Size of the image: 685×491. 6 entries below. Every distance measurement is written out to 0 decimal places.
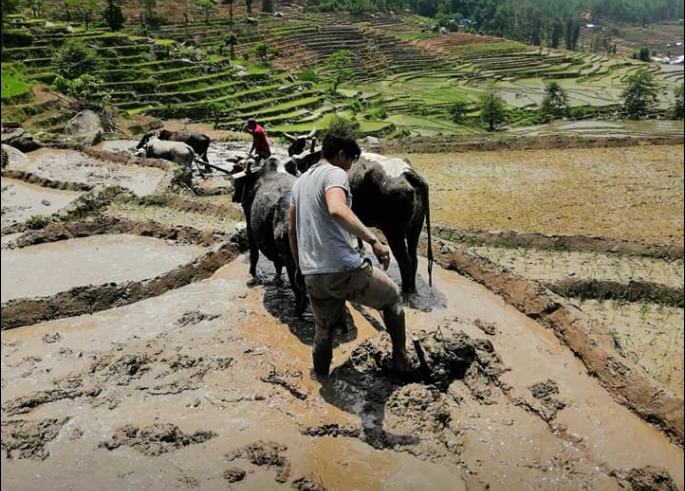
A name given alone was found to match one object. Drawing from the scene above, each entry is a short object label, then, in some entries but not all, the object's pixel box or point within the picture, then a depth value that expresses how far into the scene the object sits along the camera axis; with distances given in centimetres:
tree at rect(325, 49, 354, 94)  4545
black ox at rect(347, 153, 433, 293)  614
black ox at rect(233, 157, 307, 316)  552
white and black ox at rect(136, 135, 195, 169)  1392
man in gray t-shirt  339
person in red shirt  960
